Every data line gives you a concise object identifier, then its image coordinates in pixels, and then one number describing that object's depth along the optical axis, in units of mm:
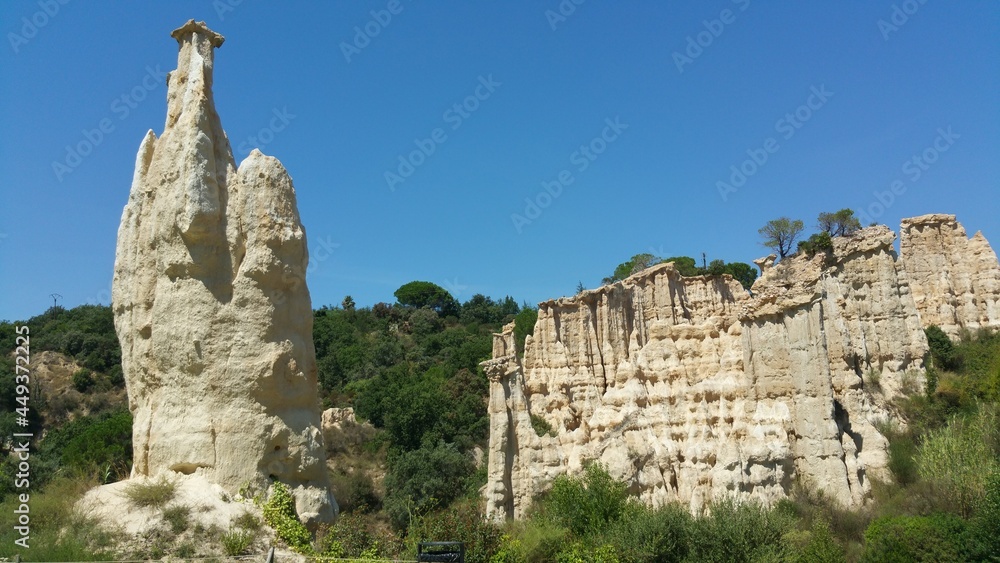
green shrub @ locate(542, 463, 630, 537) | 19844
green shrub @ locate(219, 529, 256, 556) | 12180
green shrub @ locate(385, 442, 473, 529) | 32125
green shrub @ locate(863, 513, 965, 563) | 15586
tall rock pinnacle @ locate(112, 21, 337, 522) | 13523
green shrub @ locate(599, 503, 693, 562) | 16203
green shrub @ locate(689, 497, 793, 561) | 16406
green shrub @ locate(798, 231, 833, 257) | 32844
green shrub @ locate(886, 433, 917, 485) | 21580
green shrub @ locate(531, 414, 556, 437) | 28516
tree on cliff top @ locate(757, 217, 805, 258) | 42219
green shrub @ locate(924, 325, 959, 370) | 31189
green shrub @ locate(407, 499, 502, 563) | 14680
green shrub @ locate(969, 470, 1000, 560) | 15305
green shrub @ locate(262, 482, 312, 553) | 13023
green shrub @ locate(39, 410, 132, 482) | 27214
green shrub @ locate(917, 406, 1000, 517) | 18594
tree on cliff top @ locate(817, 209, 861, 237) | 38078
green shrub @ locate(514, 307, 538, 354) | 48869
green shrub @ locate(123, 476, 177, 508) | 12484
